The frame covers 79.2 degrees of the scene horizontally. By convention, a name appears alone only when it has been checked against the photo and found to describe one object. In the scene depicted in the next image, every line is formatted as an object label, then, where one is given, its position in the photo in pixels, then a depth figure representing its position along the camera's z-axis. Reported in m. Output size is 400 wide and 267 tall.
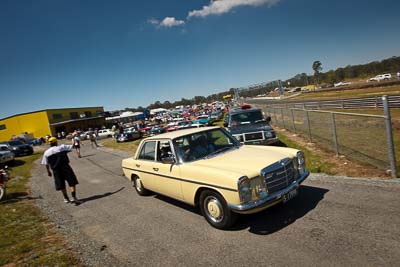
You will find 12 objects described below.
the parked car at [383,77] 57.52
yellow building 51.84
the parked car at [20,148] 24.05
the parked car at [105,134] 36.47
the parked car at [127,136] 25.16
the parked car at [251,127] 9.07
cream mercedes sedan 3.63
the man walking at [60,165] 6.42
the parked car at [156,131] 28.48
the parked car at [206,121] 30.77
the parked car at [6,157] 16.63
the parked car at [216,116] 35.06
